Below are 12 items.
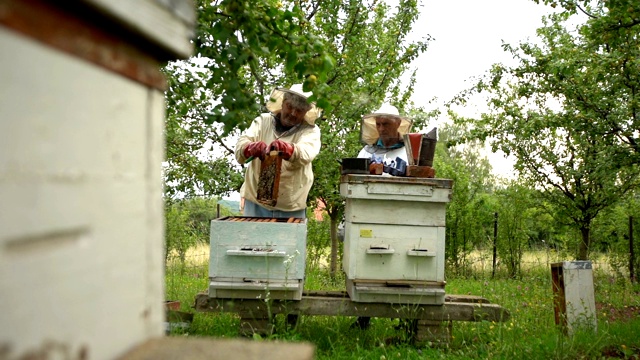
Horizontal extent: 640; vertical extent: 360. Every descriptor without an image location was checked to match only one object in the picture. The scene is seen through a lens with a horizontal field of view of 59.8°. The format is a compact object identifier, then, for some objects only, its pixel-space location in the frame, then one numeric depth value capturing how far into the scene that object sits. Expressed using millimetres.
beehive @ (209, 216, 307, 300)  3771
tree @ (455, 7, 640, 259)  6676
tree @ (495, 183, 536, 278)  10336
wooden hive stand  4000
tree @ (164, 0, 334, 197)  2494
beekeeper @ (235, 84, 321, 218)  4422
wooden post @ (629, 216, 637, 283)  9258
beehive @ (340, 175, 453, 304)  4055
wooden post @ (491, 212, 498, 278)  10352
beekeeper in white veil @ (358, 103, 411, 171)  4895
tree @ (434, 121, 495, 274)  10586
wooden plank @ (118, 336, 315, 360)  944
